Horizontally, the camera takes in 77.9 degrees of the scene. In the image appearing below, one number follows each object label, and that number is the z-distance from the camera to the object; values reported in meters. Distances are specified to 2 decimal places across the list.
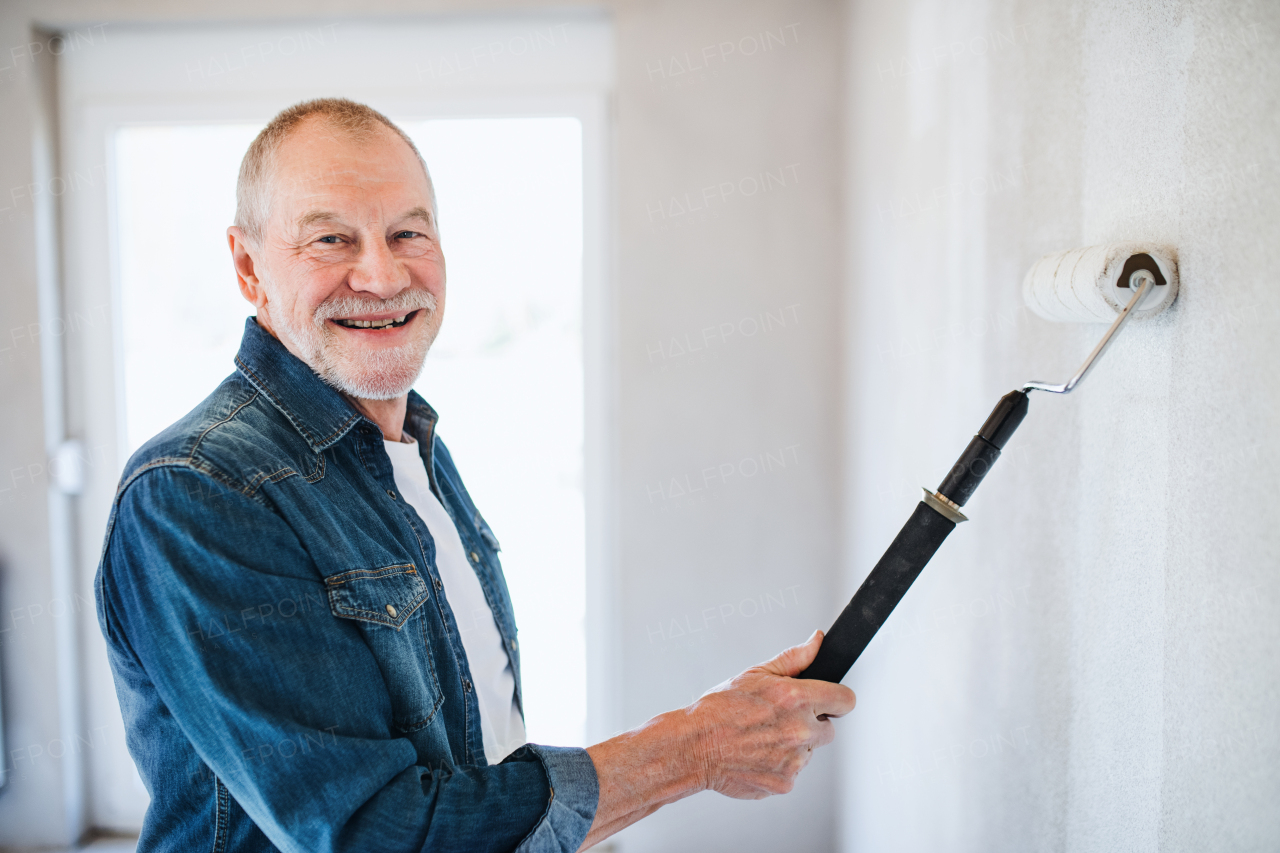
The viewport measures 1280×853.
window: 2.01
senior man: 0.70
